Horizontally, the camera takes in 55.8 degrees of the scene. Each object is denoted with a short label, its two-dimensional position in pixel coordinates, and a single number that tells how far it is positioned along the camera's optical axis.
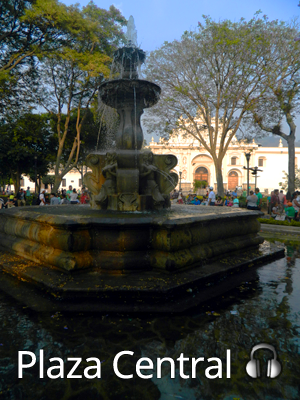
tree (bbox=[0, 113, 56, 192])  19.39
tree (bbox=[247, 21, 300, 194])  15.07
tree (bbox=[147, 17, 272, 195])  14.98
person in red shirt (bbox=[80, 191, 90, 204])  12.33
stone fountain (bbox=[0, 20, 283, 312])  2.96
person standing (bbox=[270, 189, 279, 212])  13.68
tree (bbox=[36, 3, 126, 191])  15.32
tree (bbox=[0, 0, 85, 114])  13.29
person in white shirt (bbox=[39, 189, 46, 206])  12.80
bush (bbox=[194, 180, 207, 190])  47.90
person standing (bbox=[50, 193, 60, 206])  11.58
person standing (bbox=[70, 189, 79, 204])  12.03
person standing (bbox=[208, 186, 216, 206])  14.03
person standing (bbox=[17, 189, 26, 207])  16.12
